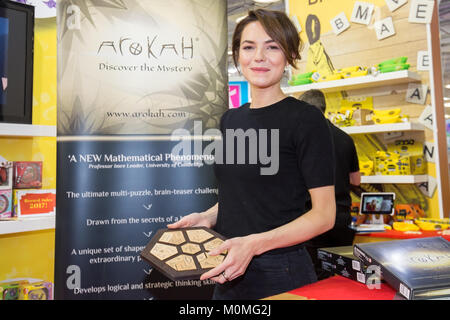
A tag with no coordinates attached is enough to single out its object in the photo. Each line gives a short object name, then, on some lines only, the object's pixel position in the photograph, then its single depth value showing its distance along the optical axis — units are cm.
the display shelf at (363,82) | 341
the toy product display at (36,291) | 214
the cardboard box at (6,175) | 212
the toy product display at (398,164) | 344
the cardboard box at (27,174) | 219
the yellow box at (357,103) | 391
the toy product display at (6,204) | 211
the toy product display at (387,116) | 342
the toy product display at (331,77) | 381
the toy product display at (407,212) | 333
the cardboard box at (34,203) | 216
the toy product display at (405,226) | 306
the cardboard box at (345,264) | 125
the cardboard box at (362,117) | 365
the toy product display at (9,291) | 208
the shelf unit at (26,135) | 204
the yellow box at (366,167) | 363
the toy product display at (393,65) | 341
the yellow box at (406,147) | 354
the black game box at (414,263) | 106
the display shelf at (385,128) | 332
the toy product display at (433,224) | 301
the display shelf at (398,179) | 334
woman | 125
